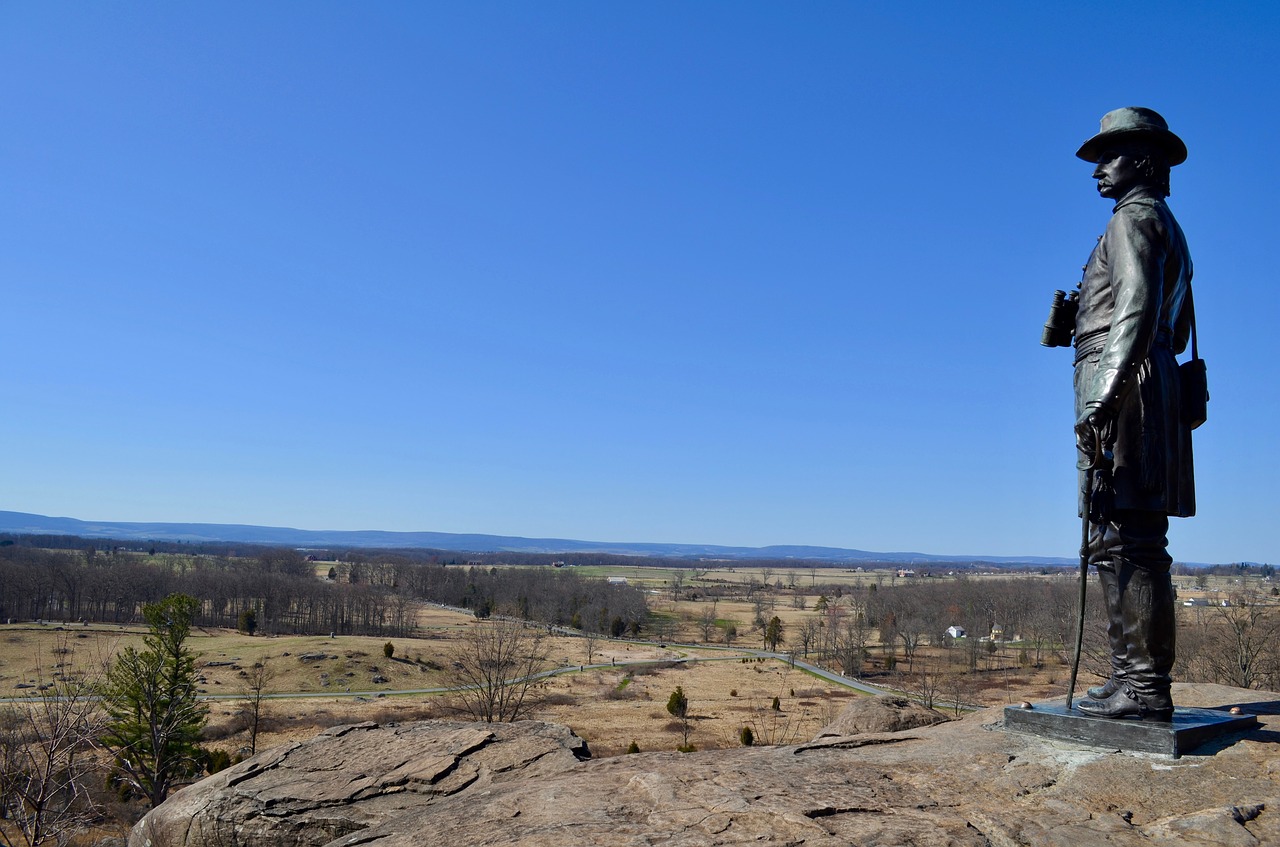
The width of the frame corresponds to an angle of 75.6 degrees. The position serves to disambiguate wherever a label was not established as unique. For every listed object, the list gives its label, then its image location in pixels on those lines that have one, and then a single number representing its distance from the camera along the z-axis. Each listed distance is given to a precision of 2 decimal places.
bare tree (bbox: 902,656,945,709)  47.36
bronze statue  6.17
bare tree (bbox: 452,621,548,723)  33.59
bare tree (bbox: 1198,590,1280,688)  28.85
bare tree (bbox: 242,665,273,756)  41.06
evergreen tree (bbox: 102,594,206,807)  31.58
